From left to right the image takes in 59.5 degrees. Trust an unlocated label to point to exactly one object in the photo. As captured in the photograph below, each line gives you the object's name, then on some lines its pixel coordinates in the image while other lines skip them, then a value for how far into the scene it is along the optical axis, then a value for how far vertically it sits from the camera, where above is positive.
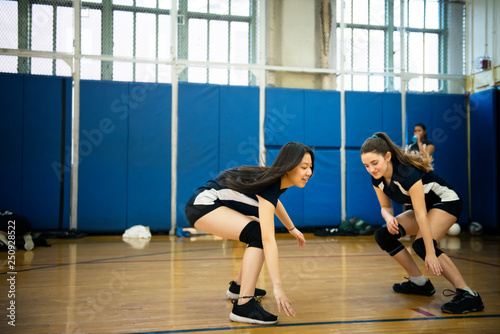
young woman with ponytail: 2.62 -0.24
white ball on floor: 7.14 -0.90
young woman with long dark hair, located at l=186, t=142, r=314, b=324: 2.29 -0.22
